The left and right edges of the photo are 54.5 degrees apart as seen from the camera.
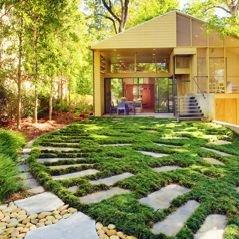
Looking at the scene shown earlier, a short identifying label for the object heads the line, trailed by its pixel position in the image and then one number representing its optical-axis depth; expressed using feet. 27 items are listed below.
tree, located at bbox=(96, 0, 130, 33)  58.08
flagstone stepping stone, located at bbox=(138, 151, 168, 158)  16.12
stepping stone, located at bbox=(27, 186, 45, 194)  10.84
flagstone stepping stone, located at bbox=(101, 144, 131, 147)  18.81
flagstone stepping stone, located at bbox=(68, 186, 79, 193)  10.84
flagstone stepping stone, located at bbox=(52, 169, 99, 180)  12.28
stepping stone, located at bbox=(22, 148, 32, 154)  16.09
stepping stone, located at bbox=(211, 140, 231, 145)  21.07
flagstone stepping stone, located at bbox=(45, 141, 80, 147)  18.03
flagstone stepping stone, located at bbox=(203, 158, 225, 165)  15.93
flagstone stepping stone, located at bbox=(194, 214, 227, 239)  8.86
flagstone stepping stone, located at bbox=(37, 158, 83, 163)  14.30
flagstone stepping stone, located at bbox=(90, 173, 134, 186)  11.70
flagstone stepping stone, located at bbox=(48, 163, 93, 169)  13.39
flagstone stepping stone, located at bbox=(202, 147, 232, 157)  17.97
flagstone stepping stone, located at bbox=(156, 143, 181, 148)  19.03
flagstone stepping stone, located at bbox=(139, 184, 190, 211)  10.31
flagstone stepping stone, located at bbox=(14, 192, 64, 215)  9.51
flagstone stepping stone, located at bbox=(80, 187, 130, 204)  10.14
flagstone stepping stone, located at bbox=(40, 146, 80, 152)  16.44
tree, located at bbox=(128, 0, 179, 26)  62.18
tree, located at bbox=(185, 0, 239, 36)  32.58
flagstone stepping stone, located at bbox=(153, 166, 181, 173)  13.87
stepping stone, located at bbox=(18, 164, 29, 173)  13.10
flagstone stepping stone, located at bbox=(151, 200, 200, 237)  8.74
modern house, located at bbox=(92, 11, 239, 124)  37.12
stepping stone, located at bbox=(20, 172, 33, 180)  12.15
